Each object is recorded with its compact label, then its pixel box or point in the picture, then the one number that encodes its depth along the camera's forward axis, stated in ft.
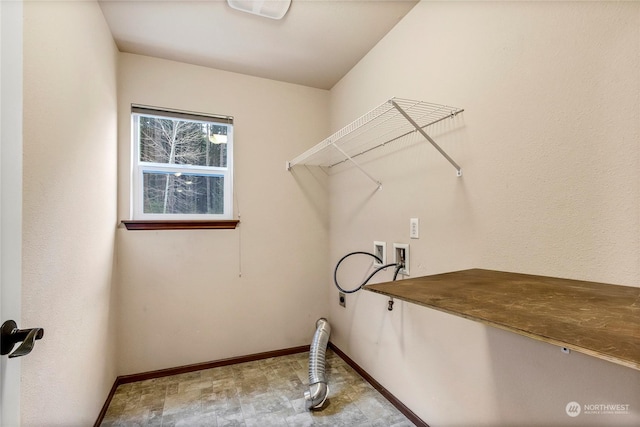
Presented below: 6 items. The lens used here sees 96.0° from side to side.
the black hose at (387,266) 5.65
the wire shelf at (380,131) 4.51
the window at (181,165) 7.16
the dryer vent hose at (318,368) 5.82
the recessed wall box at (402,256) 5.59
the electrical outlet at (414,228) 5.38
